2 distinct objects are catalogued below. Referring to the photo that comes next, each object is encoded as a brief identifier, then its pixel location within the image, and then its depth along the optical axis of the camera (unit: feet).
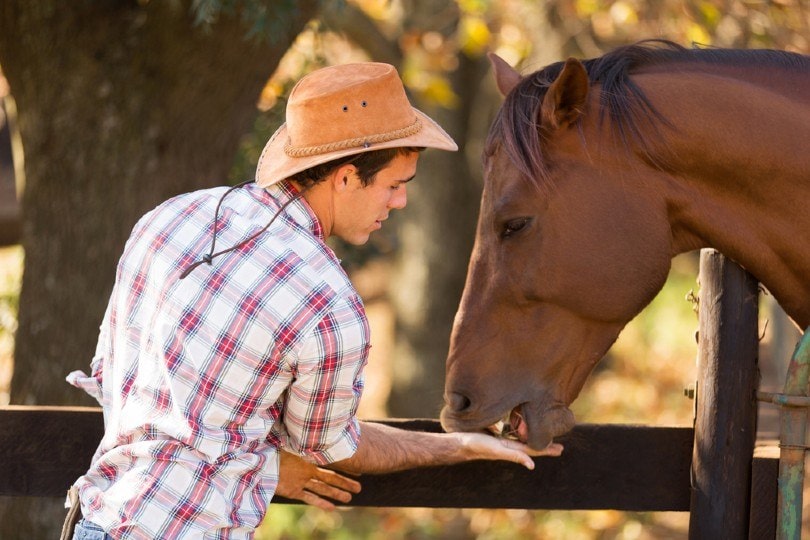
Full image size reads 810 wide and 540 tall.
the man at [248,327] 13.76
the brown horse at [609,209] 17.16
